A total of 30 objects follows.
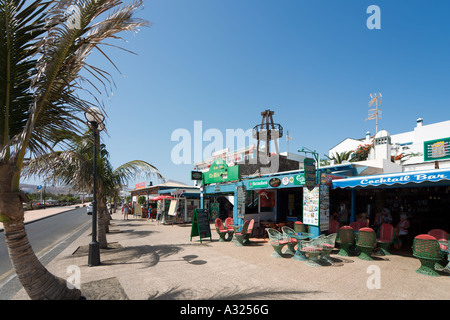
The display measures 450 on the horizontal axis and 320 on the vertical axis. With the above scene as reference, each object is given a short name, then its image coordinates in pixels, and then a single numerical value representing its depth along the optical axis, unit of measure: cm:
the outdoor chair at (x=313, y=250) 688
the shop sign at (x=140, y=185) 3344
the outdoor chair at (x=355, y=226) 886
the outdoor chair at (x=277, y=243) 785
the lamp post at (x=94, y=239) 673
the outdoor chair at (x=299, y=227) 952
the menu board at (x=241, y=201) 1240
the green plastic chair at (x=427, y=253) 594
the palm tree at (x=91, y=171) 633
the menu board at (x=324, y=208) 883
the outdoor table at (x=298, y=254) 745
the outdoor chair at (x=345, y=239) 788
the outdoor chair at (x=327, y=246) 700
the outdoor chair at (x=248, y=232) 1001
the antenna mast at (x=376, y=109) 2253
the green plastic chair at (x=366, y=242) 736
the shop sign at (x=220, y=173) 1343
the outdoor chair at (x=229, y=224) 1117
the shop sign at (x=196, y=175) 1544
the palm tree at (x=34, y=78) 316
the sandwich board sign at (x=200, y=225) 1074
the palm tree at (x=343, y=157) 2858
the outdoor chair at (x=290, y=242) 805
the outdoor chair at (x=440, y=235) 690
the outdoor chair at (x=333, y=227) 920
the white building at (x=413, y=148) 1228
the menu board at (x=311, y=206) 881
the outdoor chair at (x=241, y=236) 992
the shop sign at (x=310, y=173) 864
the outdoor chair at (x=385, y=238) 798
